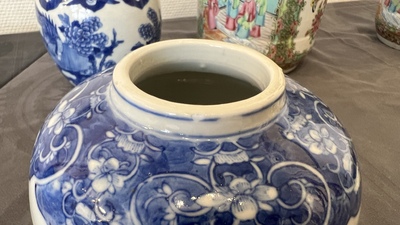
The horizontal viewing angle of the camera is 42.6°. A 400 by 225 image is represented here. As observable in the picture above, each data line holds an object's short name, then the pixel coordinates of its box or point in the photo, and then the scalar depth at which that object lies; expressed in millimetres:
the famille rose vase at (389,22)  987
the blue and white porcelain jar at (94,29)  674
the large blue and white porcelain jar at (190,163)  340
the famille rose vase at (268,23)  770
